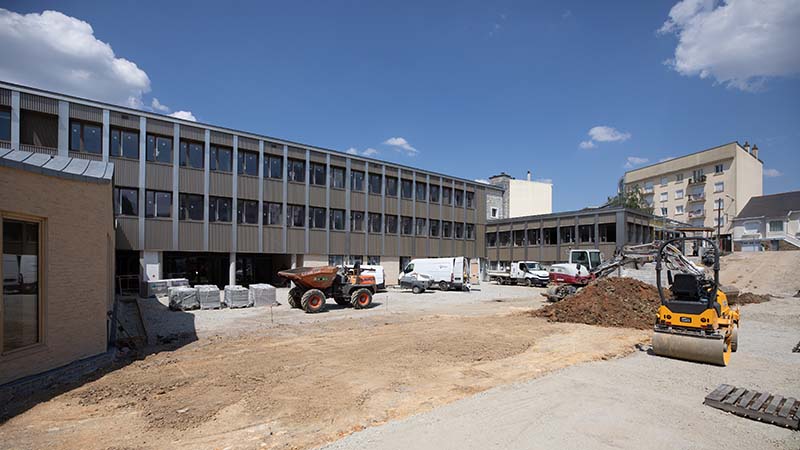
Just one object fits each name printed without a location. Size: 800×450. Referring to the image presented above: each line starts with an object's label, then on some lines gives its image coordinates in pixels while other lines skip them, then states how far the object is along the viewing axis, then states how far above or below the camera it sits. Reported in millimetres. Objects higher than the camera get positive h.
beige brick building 6953 -468
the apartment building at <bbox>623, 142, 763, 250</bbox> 55688 +7484
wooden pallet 5691 -2376
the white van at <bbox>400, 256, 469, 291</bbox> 30078 -2355
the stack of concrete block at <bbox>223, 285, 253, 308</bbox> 19484 -2705
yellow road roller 8789 -1773
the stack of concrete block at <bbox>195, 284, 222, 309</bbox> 18812 -2628
